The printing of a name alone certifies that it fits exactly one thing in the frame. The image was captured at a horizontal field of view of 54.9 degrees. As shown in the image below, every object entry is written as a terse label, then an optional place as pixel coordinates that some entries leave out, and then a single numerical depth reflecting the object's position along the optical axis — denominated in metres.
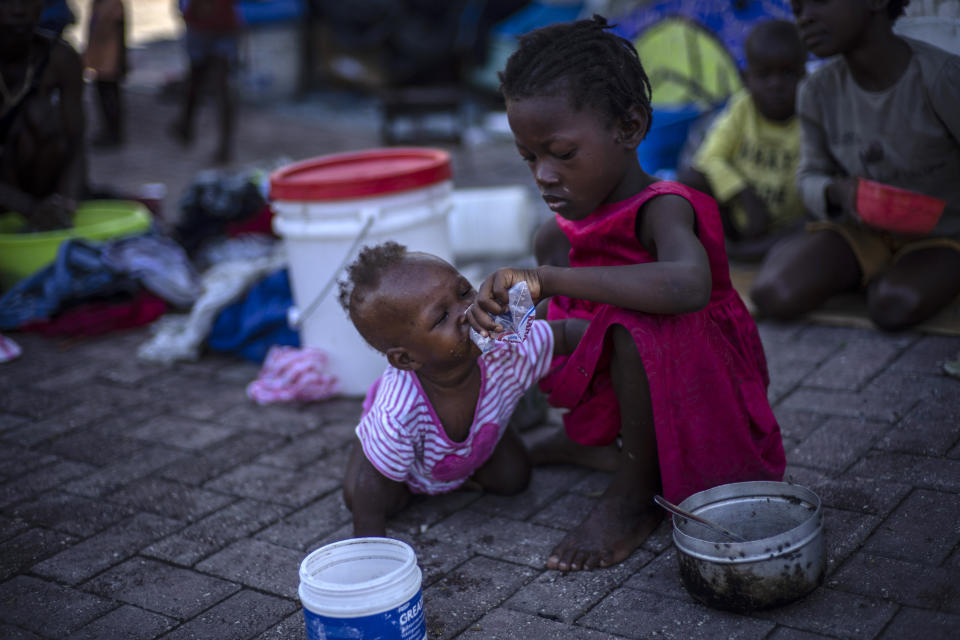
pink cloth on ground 3.40
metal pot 1.86
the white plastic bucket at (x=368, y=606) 1.74
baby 2.28
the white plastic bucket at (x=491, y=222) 4.65
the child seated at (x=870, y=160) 3.09
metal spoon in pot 1.91
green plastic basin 4.36
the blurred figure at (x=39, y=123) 4.54
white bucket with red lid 3.28
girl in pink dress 2.12
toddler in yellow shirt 3.98
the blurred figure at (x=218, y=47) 7.67
